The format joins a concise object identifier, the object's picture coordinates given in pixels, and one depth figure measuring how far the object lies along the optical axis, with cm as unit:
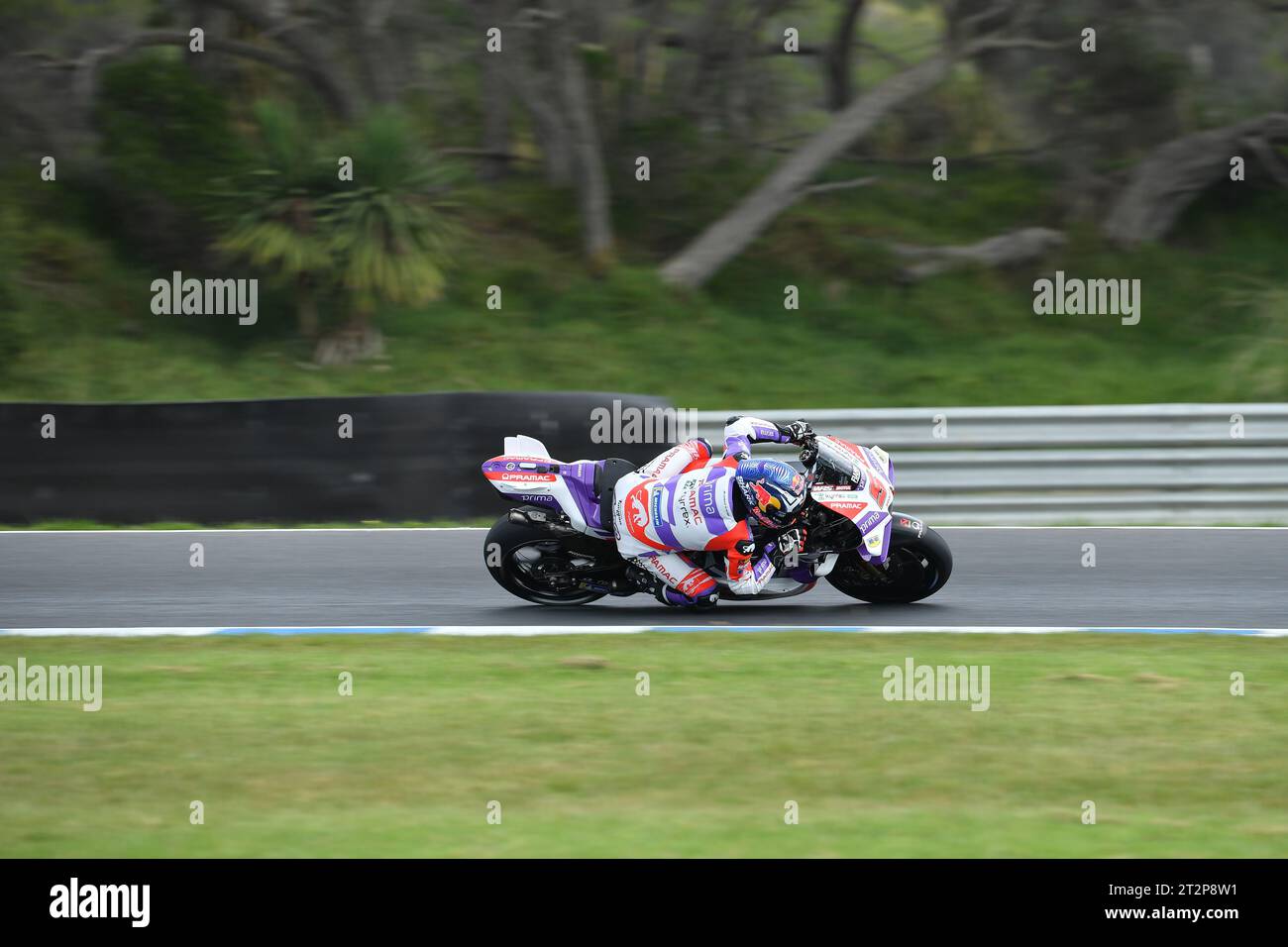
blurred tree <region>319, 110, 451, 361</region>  1545
